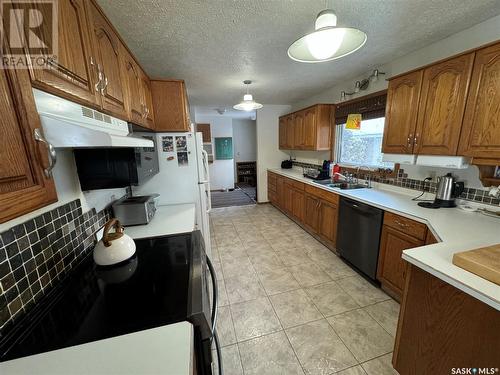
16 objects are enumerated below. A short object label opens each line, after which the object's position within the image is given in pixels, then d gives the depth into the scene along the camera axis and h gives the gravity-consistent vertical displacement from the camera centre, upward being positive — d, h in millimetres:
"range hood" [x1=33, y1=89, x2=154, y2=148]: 588 +85
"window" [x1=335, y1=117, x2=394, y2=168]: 2707 +9
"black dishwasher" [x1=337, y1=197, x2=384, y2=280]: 2016 -960
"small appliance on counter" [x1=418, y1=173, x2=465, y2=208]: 1779 -424
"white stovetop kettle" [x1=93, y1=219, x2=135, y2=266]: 1082 -521
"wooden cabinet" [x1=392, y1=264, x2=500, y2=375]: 858 -887
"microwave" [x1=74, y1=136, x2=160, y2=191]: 1254 -100
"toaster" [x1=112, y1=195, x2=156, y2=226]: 1674 -497
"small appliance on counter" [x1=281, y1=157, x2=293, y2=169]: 4762 -399
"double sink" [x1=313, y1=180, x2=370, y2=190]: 2736 -555
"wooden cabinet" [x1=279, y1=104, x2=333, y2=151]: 3338 +321
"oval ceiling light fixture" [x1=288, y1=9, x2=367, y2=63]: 1090 +593
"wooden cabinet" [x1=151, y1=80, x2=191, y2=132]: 2105 +464
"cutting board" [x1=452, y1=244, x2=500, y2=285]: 843 -518
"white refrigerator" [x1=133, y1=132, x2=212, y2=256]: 2232 -263
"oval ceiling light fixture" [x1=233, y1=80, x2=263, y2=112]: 2812 +607
